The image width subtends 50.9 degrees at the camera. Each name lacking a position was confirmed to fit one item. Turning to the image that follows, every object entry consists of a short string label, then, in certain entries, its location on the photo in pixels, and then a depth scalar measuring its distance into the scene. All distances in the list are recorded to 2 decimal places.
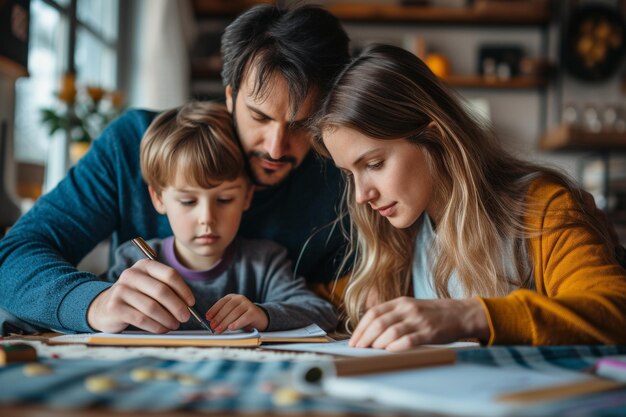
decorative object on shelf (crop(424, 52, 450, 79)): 4.14
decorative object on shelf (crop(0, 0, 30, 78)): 1.64
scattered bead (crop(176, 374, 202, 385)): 0.66
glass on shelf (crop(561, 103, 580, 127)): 4.27
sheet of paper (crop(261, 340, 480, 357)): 0.88
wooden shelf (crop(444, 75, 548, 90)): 4.18
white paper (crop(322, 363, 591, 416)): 0.56
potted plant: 2.47
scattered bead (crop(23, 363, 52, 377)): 0.70
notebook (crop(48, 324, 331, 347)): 0.96
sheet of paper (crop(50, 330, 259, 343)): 0.99
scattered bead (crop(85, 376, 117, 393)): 0.62
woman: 1.13
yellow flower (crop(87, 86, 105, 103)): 2.62
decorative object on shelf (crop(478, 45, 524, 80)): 4.26
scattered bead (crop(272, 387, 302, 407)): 0.59
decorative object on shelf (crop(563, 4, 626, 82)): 4.29
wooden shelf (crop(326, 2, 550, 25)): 4.13
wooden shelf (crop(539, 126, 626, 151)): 3.75
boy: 1.37
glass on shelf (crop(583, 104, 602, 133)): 4.22
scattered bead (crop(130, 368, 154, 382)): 0.68
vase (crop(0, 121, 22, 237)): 1.63
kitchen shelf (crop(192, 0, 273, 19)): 4.13
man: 1.20
